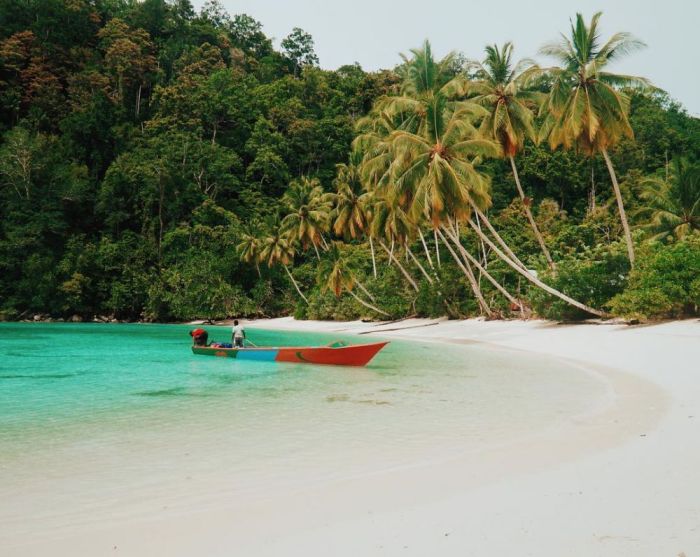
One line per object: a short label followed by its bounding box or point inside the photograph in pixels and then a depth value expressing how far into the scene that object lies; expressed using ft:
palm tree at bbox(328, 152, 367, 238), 117.08
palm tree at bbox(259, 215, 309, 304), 136.36
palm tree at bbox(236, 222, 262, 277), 140.26
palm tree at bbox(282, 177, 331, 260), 129.08
